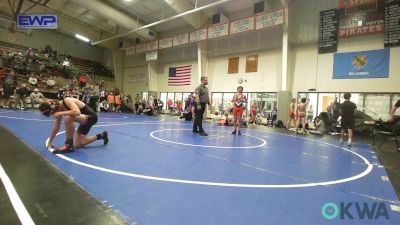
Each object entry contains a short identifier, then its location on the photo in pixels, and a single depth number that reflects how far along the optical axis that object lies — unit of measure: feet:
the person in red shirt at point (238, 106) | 28.35
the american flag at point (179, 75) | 70.15
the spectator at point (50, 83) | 64.84
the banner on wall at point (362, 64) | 40.29
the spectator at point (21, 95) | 49.08
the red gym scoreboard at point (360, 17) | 39.52
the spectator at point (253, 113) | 53.78
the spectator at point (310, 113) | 49.95
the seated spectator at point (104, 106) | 63.36
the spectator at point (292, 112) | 41.32
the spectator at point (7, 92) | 50.24
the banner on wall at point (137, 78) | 83.33
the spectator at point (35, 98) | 52.44
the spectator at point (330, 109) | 40.88
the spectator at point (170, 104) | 73.74
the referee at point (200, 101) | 26.35
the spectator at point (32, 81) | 60.34
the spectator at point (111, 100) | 64.91
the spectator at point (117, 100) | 66.54
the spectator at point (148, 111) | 62.79
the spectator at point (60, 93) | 54.80
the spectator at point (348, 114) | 25.04
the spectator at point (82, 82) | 67.10
